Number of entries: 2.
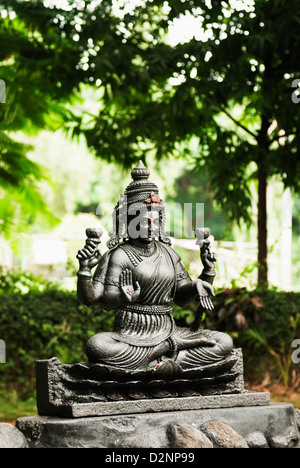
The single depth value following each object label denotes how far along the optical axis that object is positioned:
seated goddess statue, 6.02
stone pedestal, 5.52
